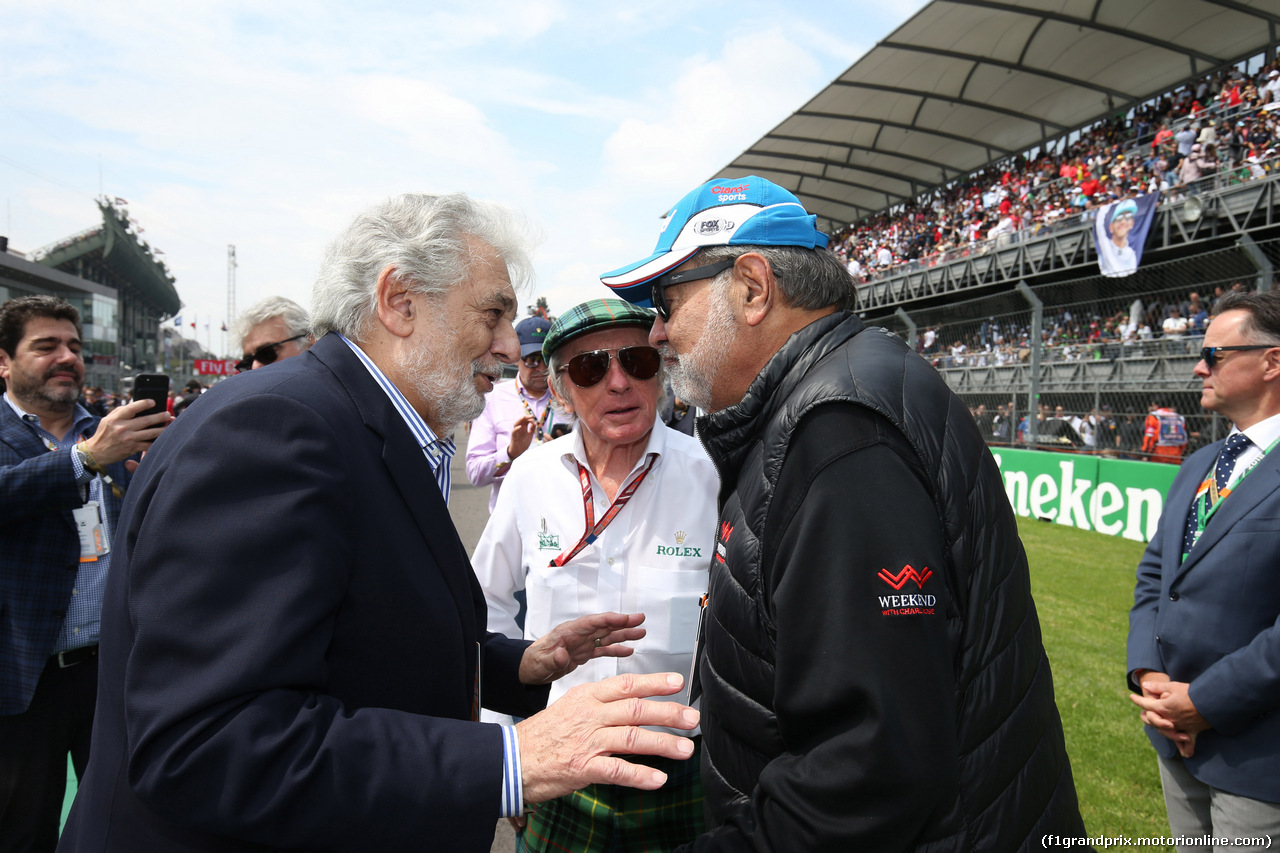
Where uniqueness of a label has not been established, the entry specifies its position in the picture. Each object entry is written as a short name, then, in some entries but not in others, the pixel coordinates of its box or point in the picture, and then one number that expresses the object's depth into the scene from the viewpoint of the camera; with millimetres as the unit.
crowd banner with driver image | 14719
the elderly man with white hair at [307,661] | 1016
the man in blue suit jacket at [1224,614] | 2227
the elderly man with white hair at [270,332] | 4152
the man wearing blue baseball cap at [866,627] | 1129
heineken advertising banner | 9430
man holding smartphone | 2682
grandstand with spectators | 12188
